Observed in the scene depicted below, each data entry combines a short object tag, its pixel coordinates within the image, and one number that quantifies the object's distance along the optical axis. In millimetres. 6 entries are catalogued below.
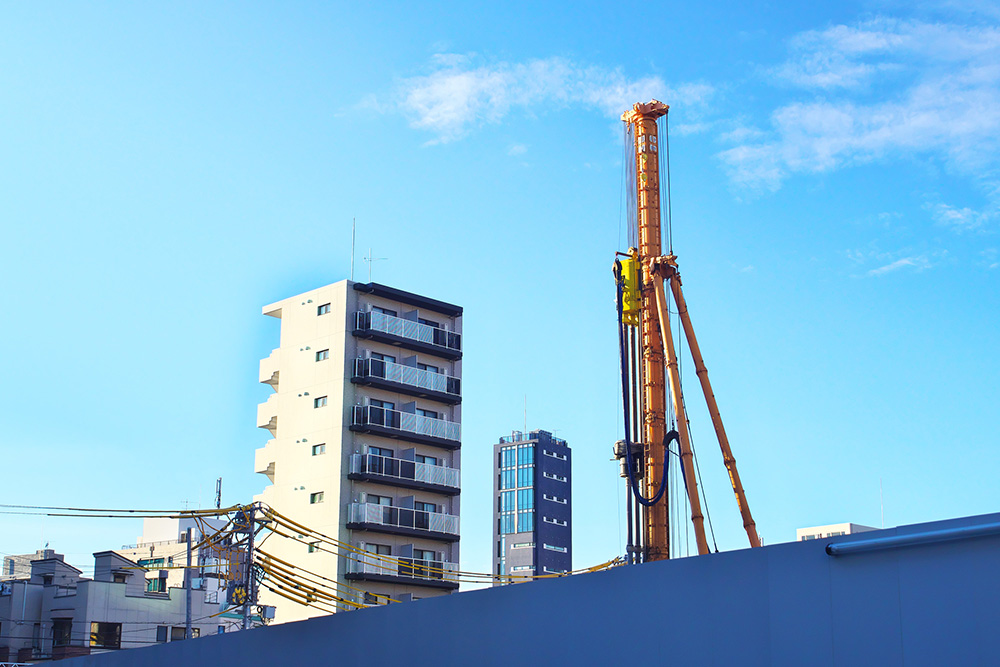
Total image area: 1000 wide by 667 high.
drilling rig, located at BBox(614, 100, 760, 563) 37500
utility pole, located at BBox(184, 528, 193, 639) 38188
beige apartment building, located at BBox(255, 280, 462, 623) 51844
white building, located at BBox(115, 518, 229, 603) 64938
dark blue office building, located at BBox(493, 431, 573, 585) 177250
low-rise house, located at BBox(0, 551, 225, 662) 52000
